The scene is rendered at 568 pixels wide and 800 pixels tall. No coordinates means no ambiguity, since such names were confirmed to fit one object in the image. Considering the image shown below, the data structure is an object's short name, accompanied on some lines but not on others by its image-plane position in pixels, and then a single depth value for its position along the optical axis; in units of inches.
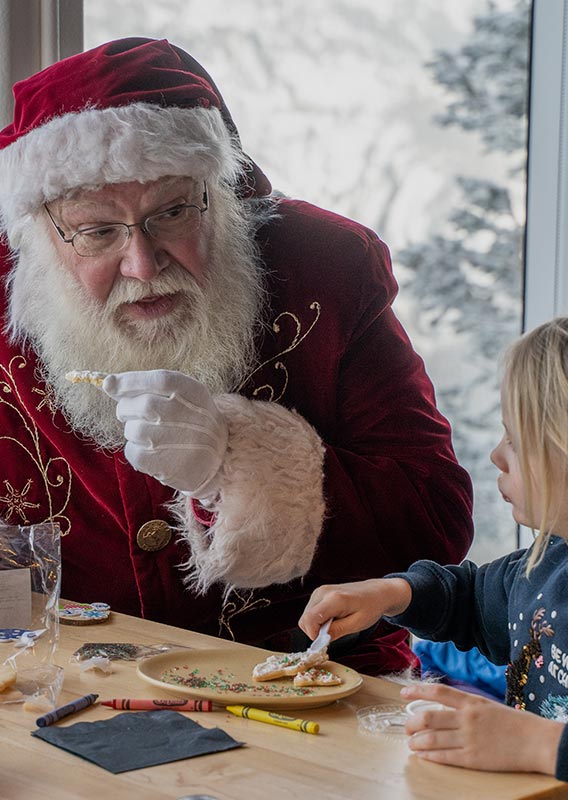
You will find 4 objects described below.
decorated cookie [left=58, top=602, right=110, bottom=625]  68.7
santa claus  73.7
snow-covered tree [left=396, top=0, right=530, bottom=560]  148.8
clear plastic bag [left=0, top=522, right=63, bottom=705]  54.7
